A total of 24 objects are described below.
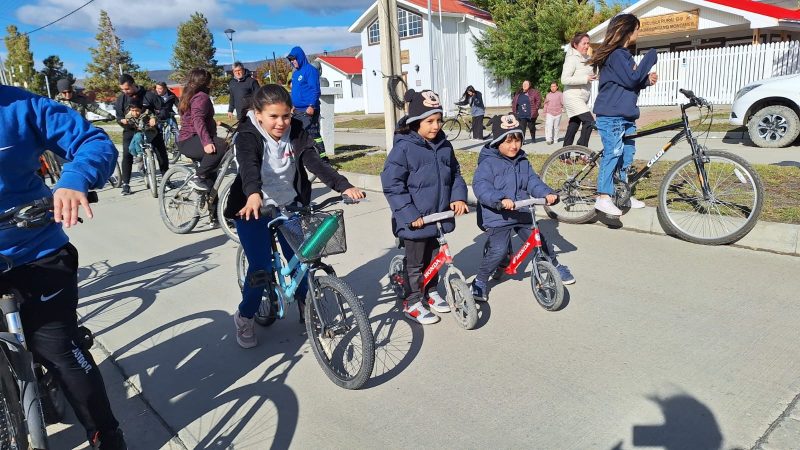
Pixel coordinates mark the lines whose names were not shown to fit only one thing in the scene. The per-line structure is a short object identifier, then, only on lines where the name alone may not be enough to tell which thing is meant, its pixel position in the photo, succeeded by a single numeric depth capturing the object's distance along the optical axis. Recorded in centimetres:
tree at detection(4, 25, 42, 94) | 5872
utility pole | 912
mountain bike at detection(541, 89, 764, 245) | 489
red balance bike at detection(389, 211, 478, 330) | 377
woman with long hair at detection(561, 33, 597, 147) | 730
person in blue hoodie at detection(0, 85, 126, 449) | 217
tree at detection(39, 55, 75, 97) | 6326
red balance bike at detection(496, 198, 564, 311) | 391
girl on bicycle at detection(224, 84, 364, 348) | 333
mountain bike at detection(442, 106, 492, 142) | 1666
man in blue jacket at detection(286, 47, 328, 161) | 980
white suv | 914
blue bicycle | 309
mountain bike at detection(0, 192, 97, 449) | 205
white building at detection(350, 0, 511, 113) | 3231
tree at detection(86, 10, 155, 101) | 6323
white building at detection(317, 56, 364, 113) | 4134
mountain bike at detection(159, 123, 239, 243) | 696
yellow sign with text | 2219
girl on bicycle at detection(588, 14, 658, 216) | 535
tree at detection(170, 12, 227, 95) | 5941
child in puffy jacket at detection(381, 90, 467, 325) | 379
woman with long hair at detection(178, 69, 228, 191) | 664
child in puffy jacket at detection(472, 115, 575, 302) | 414
